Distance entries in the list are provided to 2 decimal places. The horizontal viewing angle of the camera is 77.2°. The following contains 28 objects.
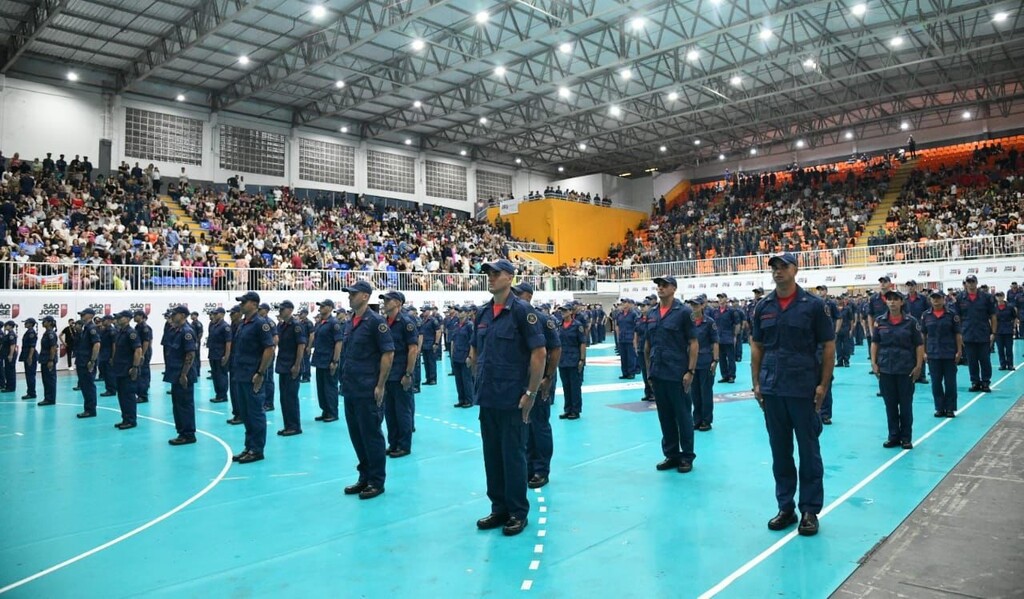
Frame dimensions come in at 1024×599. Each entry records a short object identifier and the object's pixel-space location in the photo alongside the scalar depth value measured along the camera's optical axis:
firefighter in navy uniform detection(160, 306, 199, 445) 8.10
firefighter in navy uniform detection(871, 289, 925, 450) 6.91
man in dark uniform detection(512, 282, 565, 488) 5.89
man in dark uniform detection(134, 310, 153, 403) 11.80
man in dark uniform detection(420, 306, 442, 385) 14.12
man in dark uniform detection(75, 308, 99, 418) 10.59
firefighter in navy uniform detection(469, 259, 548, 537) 4.62
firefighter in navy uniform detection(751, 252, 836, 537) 4.52
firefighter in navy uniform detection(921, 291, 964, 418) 8.58
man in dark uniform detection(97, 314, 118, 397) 11.22
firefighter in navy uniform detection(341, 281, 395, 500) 5.68
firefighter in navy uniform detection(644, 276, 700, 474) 6.25
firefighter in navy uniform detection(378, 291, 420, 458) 6.73
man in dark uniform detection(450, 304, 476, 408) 11.19
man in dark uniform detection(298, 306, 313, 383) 11.44
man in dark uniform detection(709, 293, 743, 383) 13.67
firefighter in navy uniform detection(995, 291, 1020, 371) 13.25
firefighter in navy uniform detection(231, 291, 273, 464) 7.06
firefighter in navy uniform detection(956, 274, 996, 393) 10.30
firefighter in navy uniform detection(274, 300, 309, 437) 8.60
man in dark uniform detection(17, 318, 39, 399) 12.84
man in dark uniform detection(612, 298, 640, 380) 14.56
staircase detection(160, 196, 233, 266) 22.12
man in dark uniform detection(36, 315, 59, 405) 12.20
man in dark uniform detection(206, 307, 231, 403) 9.19
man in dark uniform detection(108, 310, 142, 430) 9.27
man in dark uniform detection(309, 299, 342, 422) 9.52
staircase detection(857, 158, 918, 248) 28.38
